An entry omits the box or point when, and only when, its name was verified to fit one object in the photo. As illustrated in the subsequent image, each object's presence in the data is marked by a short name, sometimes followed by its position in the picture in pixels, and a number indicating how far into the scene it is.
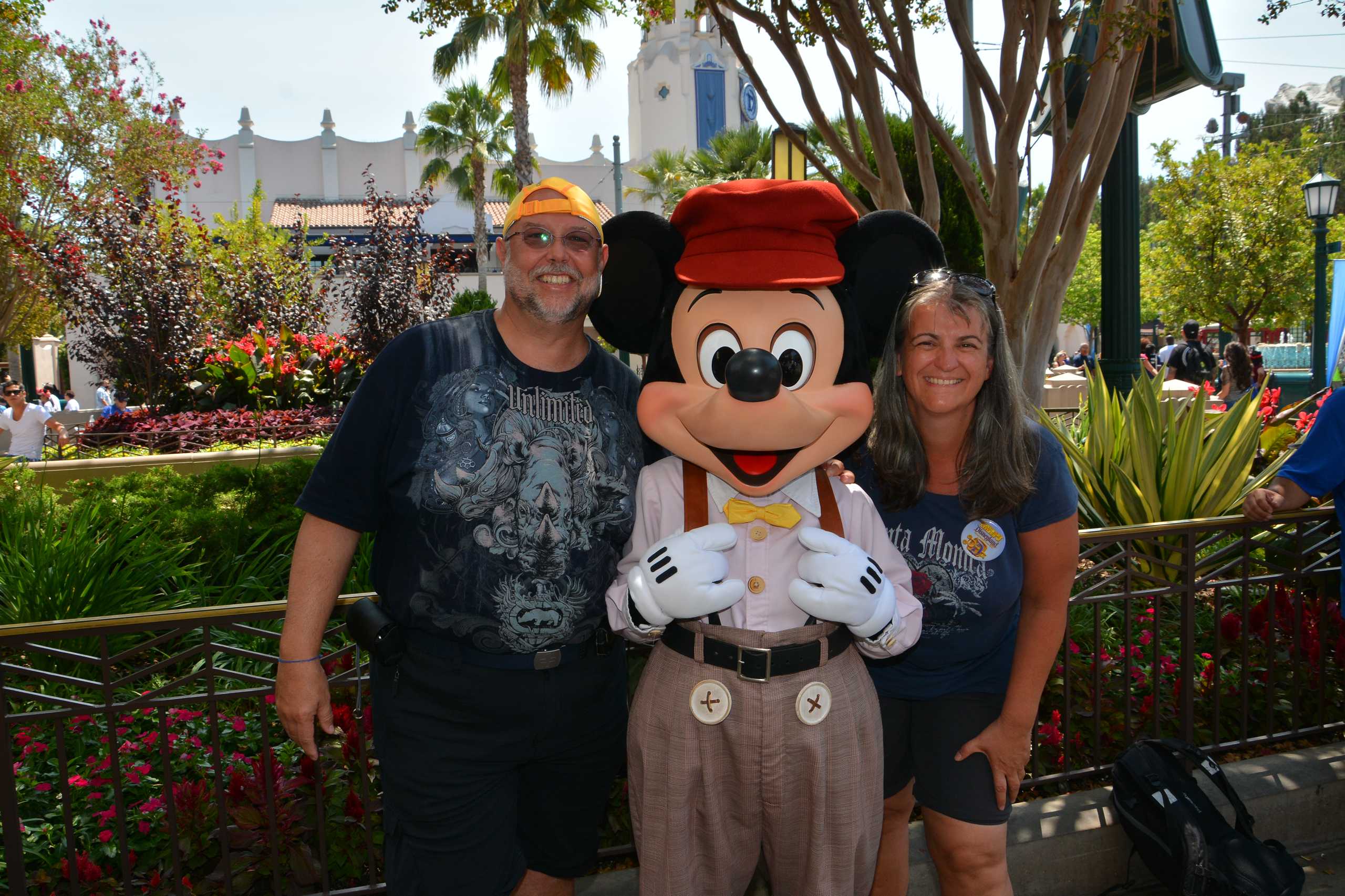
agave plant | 4.82
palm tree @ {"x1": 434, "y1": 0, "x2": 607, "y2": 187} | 18.45
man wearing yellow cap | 2.16
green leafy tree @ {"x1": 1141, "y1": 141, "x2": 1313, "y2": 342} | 22.89
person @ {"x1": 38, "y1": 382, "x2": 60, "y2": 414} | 18.48
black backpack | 2.90
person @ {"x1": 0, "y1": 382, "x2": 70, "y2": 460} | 8.95
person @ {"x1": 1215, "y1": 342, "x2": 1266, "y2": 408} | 9.23
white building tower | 45.25
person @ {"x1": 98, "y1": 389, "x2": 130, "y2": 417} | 10.17
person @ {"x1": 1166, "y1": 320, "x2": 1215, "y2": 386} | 12.36
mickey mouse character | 2.03
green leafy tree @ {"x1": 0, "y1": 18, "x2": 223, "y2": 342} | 16.52
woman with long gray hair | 2.29
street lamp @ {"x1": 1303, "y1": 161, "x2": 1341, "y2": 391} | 11.73
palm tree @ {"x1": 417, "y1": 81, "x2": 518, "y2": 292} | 29.12
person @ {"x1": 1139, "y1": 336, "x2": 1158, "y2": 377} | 27.25
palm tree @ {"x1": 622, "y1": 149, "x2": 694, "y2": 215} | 28.12
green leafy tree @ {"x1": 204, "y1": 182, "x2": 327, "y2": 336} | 12.85
